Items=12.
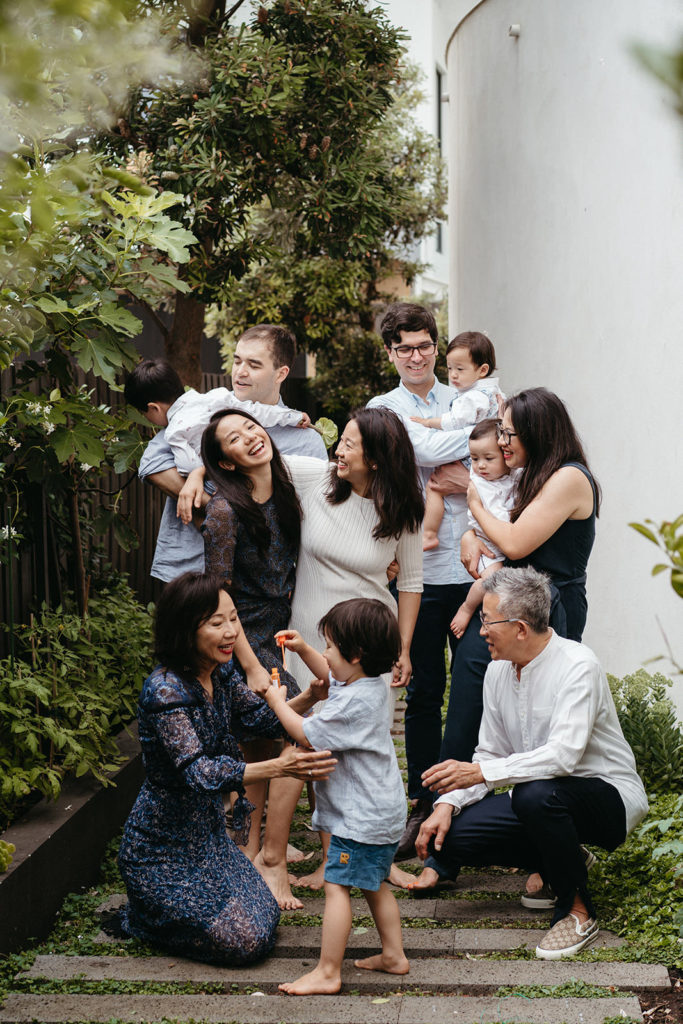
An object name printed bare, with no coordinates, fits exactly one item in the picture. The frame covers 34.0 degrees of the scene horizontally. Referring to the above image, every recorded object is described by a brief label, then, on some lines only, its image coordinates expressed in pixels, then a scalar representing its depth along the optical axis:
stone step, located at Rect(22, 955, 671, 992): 3.43
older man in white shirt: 3.81
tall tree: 7.55
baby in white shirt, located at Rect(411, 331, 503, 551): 4.81
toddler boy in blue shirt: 3.43
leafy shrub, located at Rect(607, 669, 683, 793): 5.01
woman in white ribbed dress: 4.14
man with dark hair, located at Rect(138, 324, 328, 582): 4.64
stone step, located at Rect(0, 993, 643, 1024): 3.16
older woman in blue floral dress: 3.64
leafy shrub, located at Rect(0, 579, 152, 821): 4.25
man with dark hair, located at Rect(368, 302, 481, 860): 4.70
